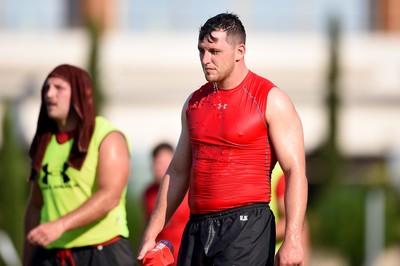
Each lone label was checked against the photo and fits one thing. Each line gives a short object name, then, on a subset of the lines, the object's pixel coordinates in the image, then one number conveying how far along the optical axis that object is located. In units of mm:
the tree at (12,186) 44625
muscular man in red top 12750
